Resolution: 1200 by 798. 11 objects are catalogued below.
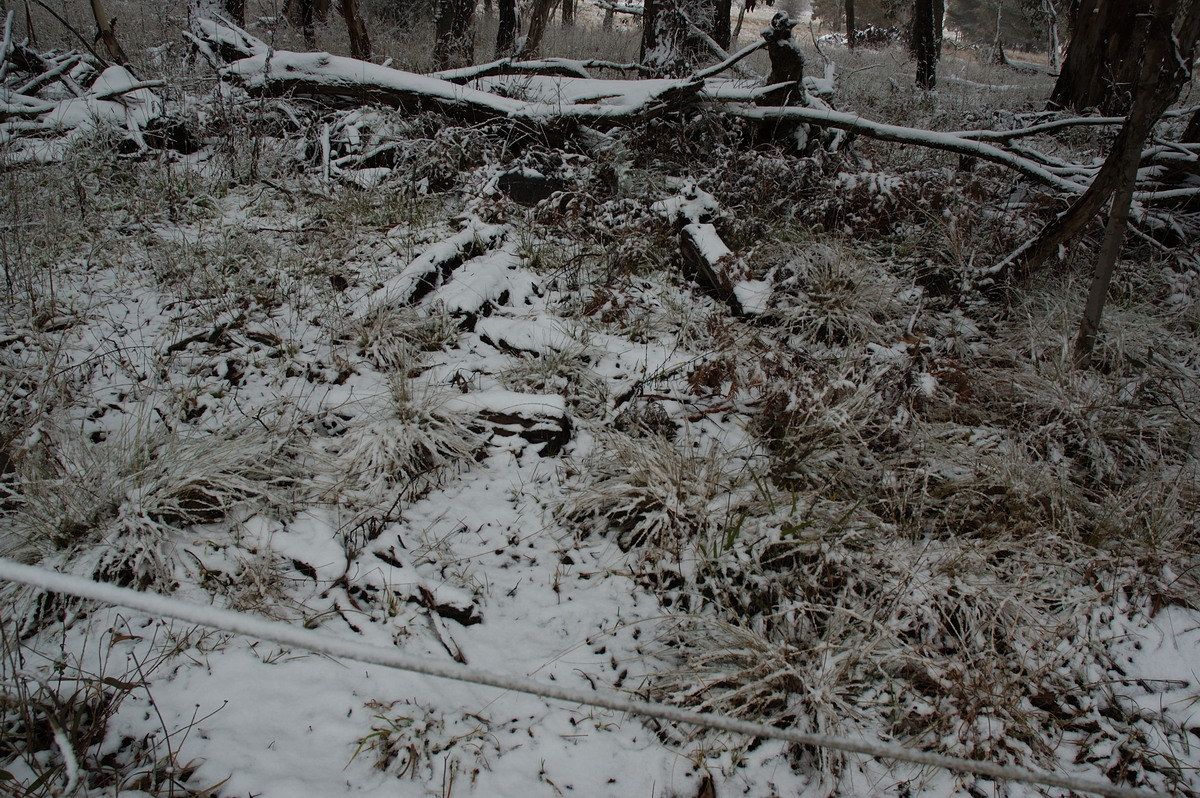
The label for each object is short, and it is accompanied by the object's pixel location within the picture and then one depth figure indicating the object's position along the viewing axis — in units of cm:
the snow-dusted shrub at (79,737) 136
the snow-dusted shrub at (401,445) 232
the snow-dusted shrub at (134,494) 184
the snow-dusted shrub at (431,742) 150
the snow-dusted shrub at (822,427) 243
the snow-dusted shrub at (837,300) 321
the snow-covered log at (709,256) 345
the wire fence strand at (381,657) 73
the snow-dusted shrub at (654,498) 219
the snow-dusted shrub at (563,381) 284
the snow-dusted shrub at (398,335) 290
